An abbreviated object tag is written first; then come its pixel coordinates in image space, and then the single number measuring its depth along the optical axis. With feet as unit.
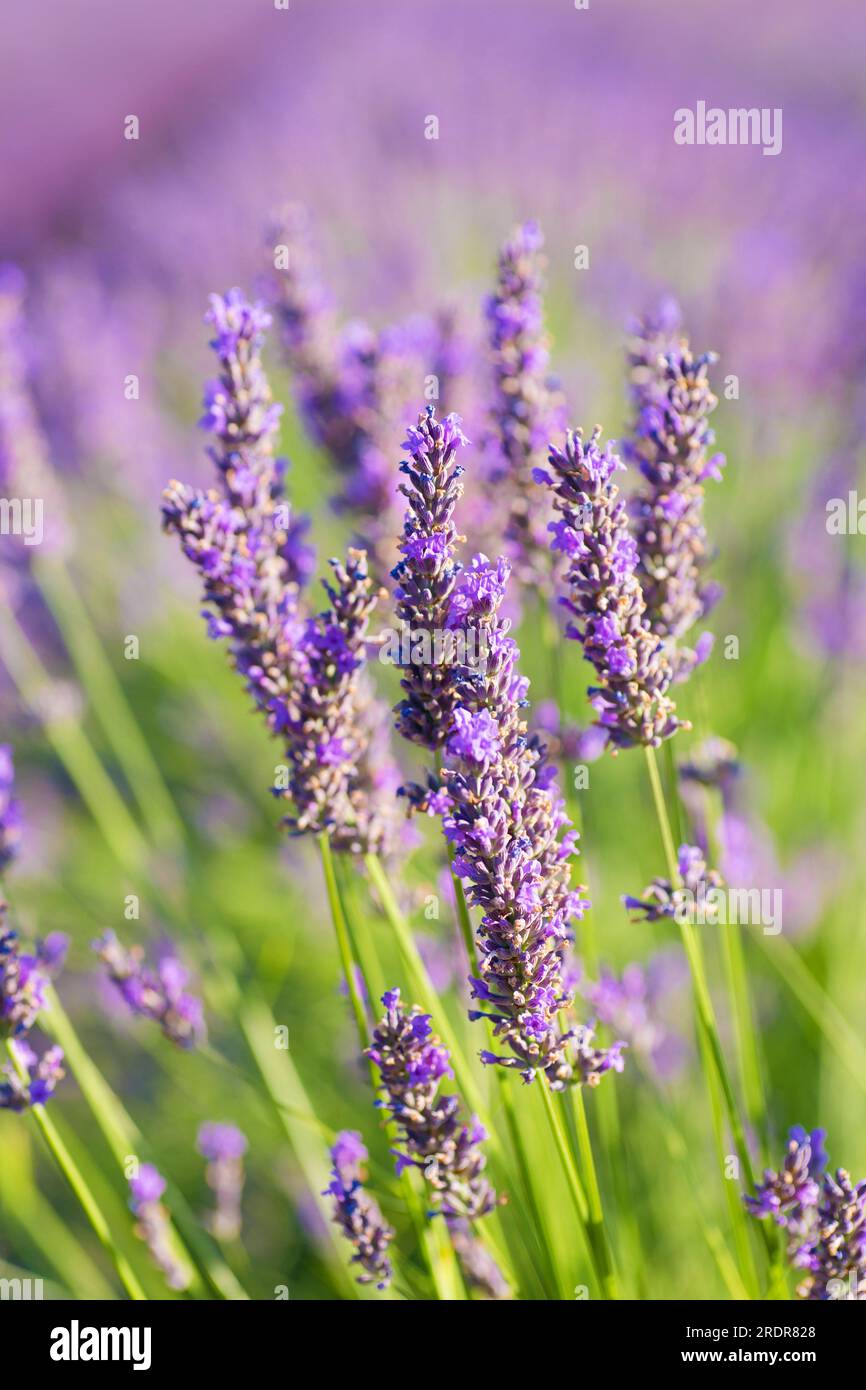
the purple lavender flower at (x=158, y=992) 1.50
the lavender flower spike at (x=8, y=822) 1.48
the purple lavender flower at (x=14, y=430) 1.75
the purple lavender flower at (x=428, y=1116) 1.36
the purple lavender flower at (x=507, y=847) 1.31
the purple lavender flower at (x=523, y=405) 1.52
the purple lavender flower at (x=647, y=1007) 1.53
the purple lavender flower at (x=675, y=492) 1.42
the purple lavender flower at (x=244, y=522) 1.40
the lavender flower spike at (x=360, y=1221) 1.42
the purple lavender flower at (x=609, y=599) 1.34
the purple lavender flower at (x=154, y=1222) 1.50
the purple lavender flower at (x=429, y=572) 1.32
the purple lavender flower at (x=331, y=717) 1.38
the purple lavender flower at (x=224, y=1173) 1.57
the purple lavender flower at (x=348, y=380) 1.65
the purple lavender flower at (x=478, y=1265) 1.47
